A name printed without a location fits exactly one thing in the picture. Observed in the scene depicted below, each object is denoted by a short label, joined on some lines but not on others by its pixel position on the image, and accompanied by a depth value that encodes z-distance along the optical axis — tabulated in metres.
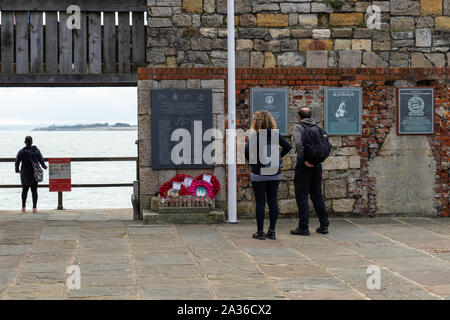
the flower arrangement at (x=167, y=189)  19.00
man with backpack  16.17
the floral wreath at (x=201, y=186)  18.98
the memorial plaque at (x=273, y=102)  19.50
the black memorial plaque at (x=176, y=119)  19.25
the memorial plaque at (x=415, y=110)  19.97
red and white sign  25.80
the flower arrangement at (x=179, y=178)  19.19
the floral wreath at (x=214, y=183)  19.36
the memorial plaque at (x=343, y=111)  19.78
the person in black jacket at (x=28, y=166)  23.44
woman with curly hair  15.45
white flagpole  18.53
